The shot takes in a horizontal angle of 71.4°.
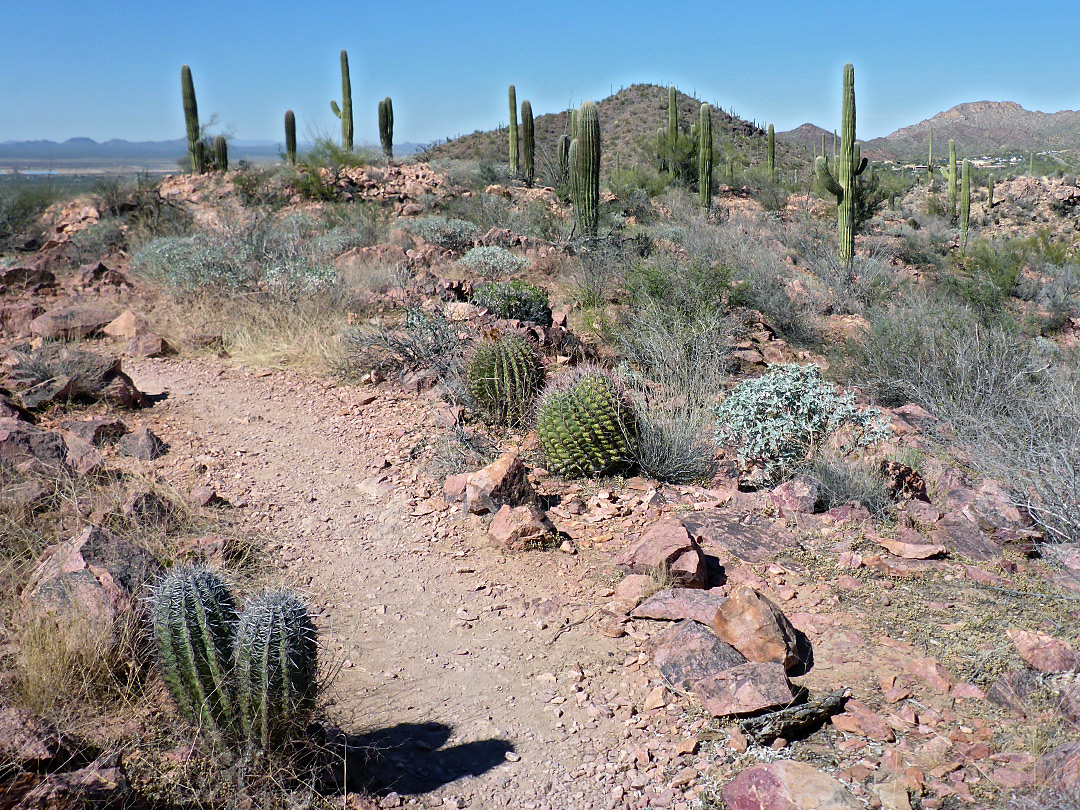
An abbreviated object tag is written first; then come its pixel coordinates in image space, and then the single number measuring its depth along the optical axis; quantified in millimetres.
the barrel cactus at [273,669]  2539
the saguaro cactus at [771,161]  29034
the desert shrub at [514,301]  8453
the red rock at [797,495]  4945
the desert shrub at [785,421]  5512
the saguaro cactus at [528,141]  25406
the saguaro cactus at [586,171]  13691
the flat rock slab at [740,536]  4543
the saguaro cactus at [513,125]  26609
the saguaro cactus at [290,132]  26688
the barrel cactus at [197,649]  2570
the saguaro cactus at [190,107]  23875
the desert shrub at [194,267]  9945
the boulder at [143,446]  5828
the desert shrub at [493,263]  11250
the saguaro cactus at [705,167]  22344
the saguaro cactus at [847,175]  15523
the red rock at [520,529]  4684
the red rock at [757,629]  3396
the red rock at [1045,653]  3102
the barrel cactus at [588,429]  5469
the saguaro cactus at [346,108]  25672
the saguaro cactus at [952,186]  27677
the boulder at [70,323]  8961
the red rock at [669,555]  4117
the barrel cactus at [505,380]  6398
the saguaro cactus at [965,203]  22938
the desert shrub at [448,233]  13516
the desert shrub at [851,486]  4910
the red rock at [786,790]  2492
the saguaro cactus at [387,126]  27266
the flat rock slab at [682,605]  3779
